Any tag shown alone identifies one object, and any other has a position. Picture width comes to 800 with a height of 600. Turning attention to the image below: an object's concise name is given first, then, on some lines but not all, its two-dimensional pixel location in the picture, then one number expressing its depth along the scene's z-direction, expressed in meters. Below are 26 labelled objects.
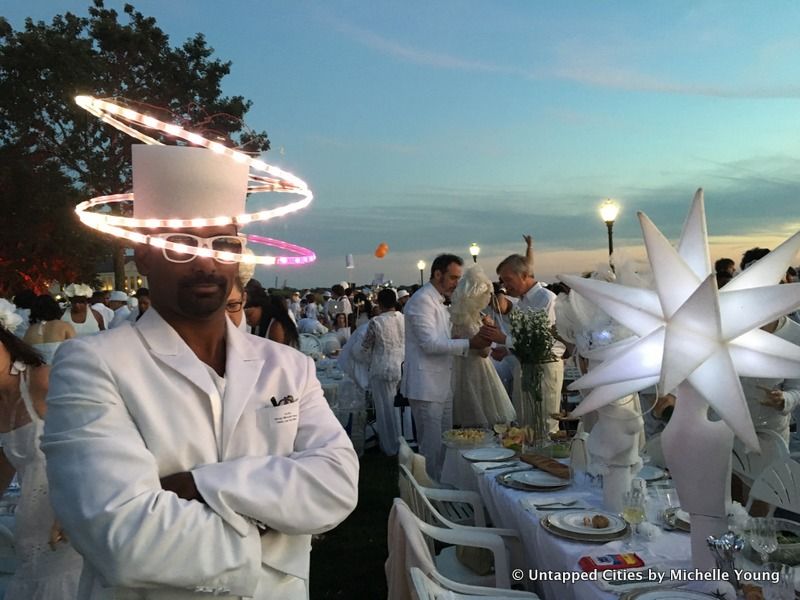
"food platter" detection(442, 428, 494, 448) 4.37
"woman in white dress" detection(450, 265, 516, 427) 5.81
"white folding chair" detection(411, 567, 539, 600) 2.05
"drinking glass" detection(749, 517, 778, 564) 1.98
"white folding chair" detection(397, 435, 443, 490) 3.82
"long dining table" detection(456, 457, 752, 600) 2.07
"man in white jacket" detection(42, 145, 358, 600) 1.28
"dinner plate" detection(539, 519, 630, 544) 2.44
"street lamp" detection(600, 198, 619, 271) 11.09
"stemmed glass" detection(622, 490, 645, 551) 2.50
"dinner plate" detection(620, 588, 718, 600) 1.89
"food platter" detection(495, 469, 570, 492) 3.25
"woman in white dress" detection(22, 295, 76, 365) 6.76
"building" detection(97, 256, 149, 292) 42.04
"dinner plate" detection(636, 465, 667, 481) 3.32
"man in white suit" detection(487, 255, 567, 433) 5.46
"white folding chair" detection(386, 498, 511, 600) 2.36
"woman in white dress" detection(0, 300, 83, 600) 2.71
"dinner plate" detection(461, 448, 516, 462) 3.98
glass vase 4.08
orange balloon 21.20
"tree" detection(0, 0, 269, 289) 16.75
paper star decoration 1.72
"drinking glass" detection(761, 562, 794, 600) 1.78
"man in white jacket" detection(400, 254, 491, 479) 5.77
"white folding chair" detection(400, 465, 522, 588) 3.10
